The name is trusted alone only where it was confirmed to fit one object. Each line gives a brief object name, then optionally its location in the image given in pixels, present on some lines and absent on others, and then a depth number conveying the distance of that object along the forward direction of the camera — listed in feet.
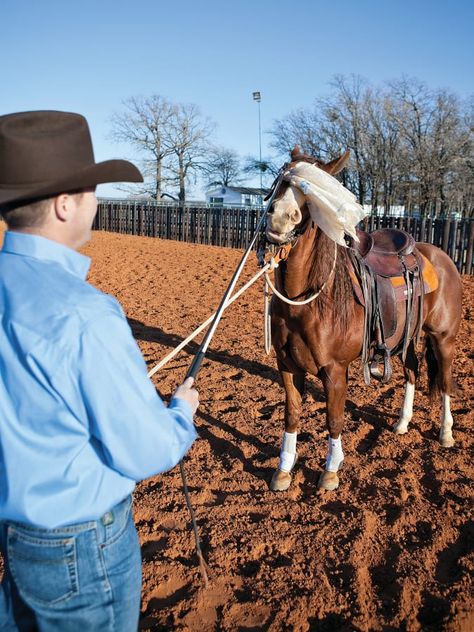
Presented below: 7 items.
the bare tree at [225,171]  180.48
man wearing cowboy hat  3.88
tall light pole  88.89
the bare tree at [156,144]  160.76
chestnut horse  10.61
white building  174.91
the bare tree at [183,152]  162.71
